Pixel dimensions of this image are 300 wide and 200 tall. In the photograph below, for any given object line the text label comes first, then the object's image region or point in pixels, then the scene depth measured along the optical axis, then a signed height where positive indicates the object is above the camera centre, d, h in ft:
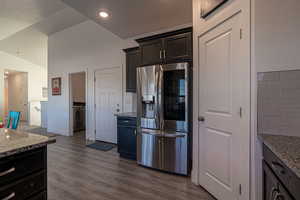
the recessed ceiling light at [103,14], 9.48 +5.07
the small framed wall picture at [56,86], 17.60 +1.47
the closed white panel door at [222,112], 5.09 -0.48
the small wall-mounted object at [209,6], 5.68 +3.49
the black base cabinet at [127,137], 10.23 -2.48
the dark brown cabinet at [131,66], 10.79 +2.30
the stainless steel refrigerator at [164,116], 8.06 -0.89
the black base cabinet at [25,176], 2.99 -1.55
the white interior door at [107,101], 13.60 -0.15
